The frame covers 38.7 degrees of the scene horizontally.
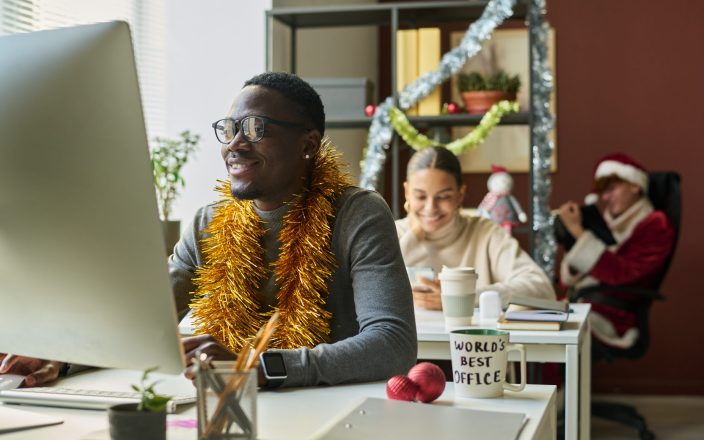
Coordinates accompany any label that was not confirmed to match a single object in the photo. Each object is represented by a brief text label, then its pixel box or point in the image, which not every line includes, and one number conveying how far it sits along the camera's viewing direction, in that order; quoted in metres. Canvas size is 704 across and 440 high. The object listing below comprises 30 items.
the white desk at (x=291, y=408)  1.23
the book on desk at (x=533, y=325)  2.51
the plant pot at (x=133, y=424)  1.01
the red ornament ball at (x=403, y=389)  1.42
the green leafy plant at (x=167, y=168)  3.44
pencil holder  1.02
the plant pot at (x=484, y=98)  4.23
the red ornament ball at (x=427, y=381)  1.42
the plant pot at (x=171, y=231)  3.46
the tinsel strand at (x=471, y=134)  4.16
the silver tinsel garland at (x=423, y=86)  4.19
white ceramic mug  1.50
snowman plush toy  4.32
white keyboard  1.37
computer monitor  0.95
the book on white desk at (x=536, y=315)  2.54
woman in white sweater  3.47
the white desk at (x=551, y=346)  2.42
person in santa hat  4.46
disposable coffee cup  2.58
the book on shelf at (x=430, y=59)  4.27
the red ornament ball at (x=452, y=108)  4.27
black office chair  4.39
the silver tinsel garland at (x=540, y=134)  4.14
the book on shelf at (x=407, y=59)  4.29
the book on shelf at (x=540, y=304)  2.68
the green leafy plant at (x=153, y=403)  1.02
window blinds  3.24
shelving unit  4.16
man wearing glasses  1.78
